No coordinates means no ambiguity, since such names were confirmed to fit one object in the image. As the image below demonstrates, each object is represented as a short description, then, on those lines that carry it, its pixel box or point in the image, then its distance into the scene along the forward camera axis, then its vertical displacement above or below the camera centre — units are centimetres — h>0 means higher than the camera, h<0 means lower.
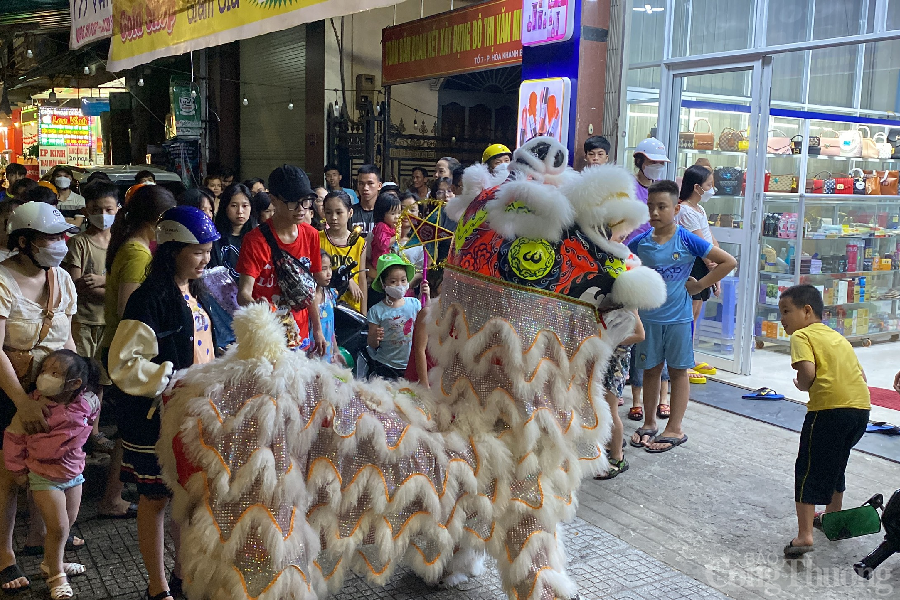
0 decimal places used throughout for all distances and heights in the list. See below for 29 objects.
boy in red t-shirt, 379 -33
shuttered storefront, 1305 +144
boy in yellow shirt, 359 -103
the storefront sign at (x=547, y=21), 730 +164
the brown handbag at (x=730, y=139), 699 +48
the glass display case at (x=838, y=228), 755 -36
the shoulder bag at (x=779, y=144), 736 +47
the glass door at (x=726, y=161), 668 +28
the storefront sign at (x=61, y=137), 2078 +102
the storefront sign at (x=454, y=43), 850 +178
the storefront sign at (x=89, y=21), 678 +142
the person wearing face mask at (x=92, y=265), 437 -53
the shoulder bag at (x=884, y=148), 804 +50
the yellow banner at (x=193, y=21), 382 +99
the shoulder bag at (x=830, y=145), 774 +50
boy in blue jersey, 481 -76
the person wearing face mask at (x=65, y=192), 830 -21
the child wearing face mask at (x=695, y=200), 589 -8
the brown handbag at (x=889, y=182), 805 +14
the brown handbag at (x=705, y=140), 723 +48
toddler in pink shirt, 311 -114
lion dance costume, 233 -81
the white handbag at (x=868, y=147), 798 +50
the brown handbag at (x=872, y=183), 802 +12
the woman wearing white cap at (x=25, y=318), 310 -61
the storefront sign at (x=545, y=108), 739 +80
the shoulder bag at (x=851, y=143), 789 +53
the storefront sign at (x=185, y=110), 1394 +123
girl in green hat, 455 -83
